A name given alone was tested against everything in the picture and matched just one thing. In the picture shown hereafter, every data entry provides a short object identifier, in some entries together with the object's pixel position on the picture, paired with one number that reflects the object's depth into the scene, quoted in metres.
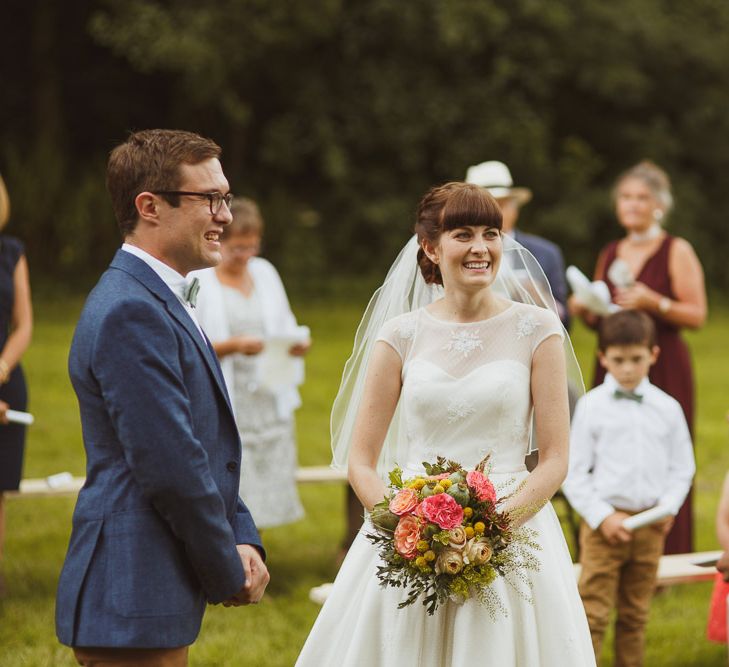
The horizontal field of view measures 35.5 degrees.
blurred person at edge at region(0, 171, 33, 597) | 6.23
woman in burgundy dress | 7.11
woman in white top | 6.77
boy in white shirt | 5.23
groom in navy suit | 3.03
